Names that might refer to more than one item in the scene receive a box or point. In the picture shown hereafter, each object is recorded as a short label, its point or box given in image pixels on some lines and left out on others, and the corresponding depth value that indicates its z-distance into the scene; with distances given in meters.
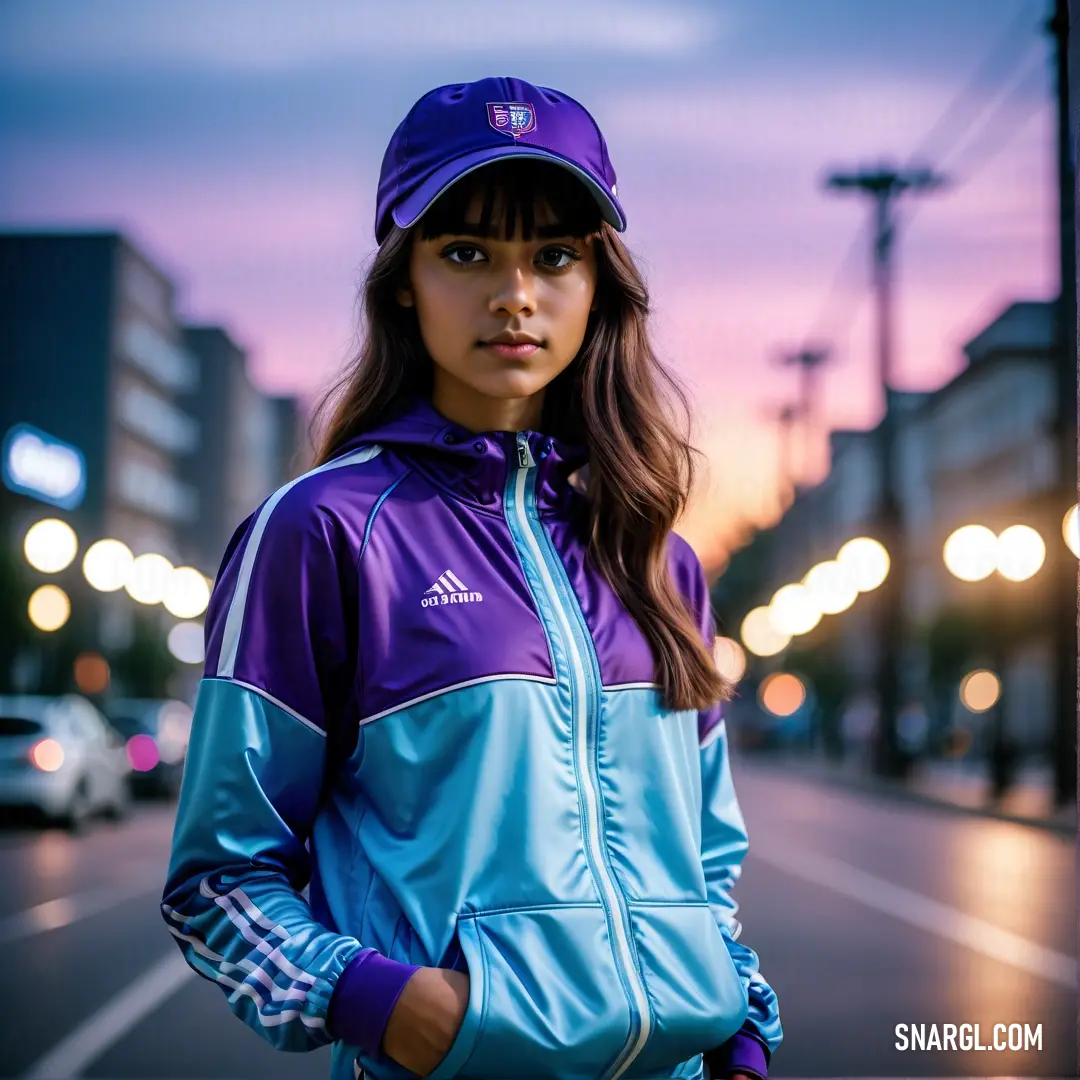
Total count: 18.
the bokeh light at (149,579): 15.88
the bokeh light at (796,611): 28.02
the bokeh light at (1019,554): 14.30
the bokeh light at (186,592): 16.52
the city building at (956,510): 20.75
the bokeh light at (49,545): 12.72
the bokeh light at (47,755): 15.36
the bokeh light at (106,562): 15.50
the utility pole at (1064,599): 14.21
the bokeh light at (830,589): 21.97
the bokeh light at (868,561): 19.50
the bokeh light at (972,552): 15.09
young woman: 1.66
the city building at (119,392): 41.25
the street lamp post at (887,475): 22.79
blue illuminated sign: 24.06
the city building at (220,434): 60.44
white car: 15.38
